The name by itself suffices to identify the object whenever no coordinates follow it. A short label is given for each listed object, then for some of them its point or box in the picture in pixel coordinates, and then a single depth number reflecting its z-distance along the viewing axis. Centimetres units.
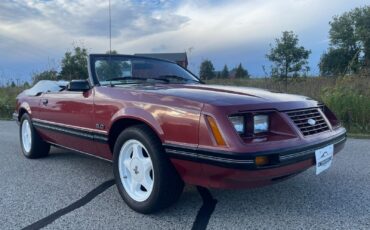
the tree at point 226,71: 2775
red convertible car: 247
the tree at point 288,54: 2819
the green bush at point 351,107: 760
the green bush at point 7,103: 1298
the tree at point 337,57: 4288
